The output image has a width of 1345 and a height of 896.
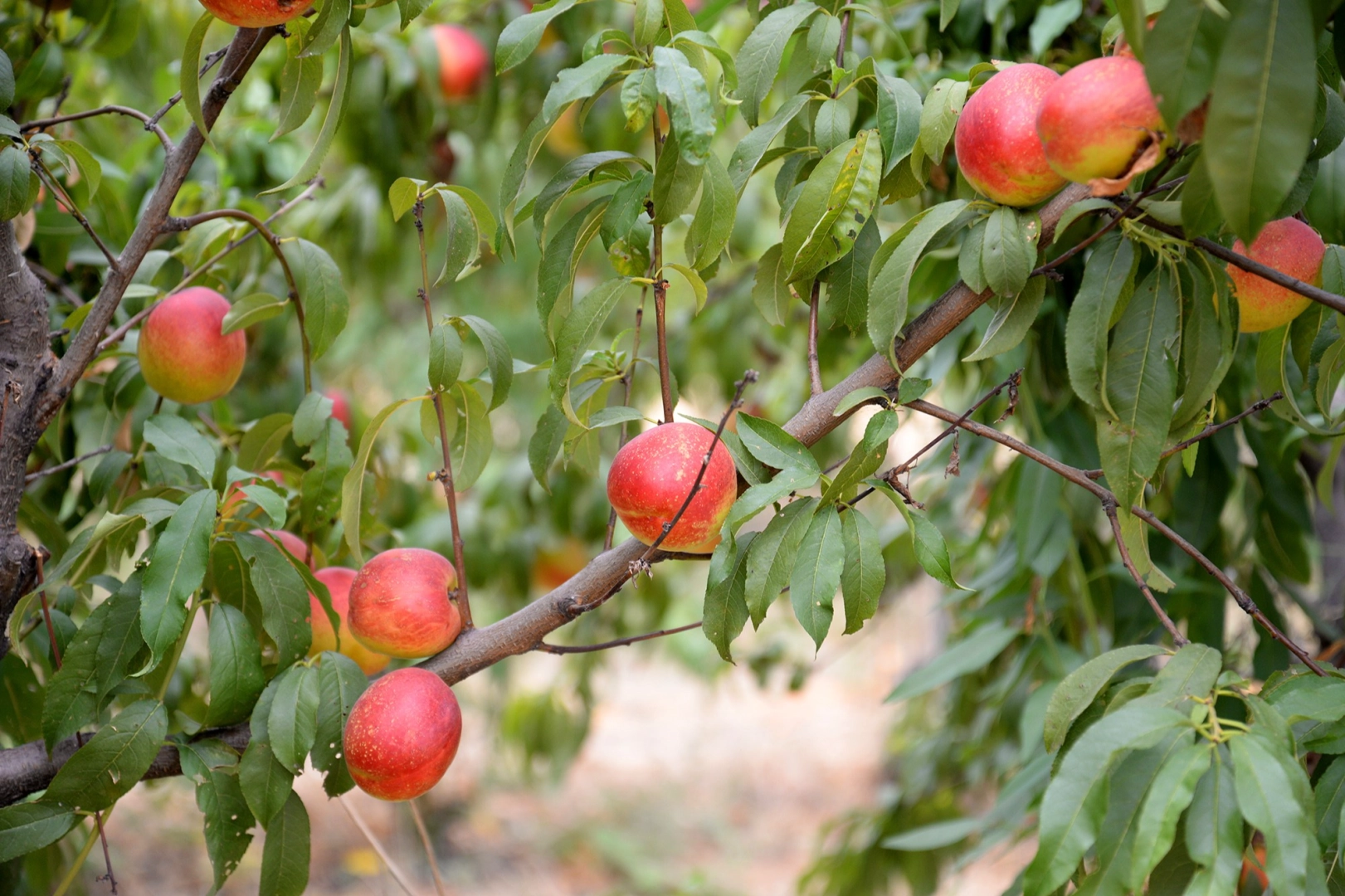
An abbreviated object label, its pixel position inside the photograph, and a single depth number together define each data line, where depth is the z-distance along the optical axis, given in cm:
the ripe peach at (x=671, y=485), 195
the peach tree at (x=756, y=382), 185
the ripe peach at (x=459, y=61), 319
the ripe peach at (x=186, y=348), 210
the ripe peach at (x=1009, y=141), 192
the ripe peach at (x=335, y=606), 210
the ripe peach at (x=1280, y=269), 195
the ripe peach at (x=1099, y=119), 187
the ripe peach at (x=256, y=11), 194
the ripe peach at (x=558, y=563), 387
